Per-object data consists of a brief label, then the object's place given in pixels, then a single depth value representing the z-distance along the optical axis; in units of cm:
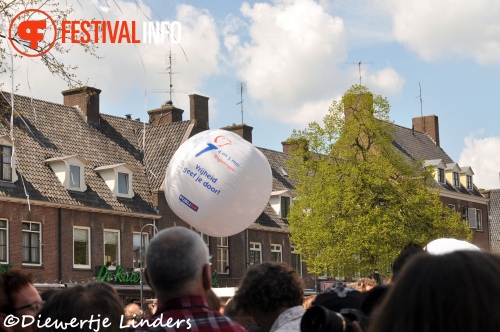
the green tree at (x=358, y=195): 3581
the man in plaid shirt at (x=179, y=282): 361
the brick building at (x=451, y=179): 5669
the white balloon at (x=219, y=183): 989
